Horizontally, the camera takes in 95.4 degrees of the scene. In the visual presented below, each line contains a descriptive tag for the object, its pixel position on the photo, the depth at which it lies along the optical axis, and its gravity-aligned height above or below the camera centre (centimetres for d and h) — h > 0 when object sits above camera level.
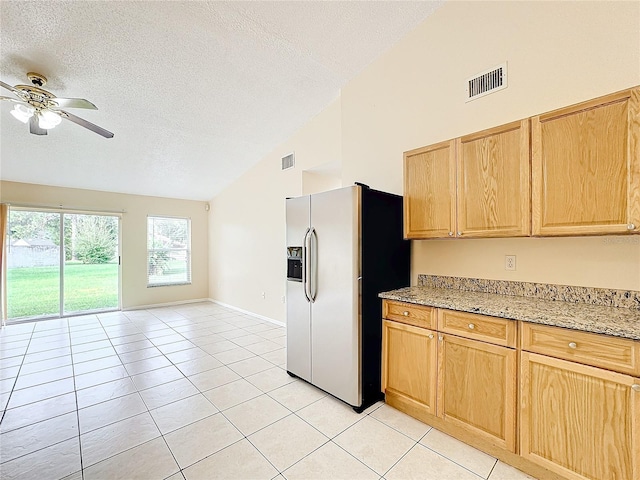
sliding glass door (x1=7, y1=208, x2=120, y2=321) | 491 -45
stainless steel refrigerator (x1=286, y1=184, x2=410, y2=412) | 230 -36
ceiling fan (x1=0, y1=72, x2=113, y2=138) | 230 +110
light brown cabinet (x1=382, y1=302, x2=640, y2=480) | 133 -85
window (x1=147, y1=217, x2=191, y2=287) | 628 -27
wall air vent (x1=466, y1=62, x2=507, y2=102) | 218 +122
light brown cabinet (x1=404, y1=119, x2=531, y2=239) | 187 +38
